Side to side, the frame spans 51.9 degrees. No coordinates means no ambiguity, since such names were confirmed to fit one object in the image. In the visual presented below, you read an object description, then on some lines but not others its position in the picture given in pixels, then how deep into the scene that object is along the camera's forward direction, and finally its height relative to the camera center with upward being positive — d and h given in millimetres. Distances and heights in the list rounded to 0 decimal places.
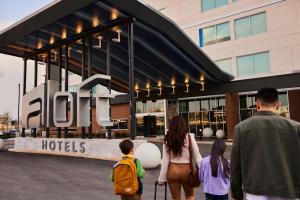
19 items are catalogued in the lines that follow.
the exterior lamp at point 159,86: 29812 +3847
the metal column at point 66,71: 22000 +4121
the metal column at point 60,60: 23544 +5060
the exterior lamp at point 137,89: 31941 +3845
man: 2951 -328
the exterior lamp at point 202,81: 26003 +3793
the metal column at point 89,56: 20422 +4601
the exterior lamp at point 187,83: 27778 +3804
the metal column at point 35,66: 25422 +4993
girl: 4895 -801
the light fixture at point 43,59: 25597 +5730
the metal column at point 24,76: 25830 +4277
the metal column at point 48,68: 24416 +4702
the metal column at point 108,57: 18977 +4154
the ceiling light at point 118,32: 18903 +5711
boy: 4992 -837
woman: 4984 -586
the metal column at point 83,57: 21078 +4670
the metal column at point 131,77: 17000 +2675
